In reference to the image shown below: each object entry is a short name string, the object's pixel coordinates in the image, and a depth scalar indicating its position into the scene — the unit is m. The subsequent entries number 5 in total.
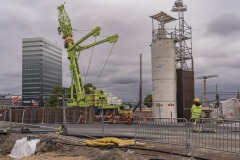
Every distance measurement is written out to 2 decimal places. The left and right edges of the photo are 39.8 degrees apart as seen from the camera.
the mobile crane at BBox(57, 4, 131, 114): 31.92
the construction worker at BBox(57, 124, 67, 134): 15.38
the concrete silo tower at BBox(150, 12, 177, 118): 25.17
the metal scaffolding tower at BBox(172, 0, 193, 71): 28.31
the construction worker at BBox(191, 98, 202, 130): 16.06
